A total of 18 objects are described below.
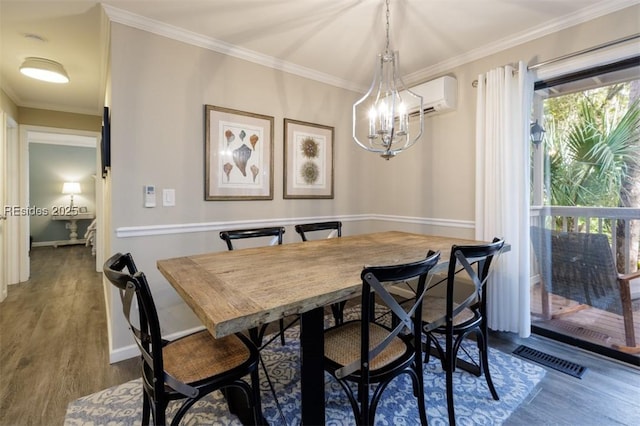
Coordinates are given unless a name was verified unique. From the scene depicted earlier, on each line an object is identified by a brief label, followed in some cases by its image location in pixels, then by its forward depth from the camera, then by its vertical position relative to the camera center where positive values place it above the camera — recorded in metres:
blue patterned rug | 1.62 -1.09
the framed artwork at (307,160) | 3.17 +0.57
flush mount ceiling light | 2.77 +1.32
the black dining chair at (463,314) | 1.53 -0.60
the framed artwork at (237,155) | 2.65 +0.53
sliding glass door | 2.17 +0.01
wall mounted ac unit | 2.95 +1.16
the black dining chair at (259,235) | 2.11 -0.16
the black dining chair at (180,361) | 1.07 -0.62
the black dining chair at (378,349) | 1.17 -0.63
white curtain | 2.43 +0.23
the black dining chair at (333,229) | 2.52 -0.15
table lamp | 7.33 +0.59
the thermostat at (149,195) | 2.33 +0.13
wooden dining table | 1.05 -0.31
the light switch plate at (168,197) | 2.43 +0.12
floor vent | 2.05 -1.07
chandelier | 1.95 +0.63
